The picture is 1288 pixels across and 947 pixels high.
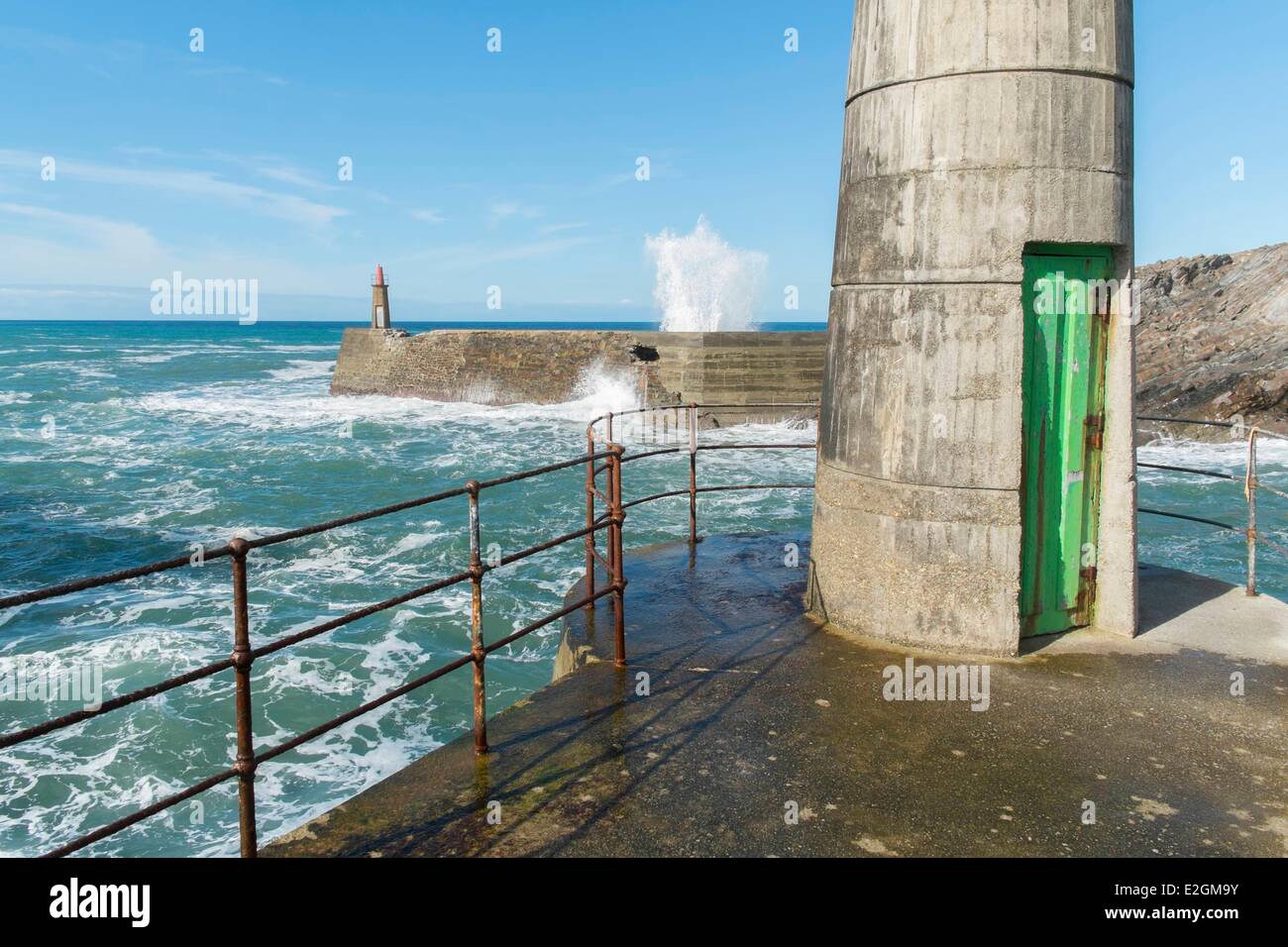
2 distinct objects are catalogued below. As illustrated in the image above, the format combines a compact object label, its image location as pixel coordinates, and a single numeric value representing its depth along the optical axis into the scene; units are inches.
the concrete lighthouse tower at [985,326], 186.9
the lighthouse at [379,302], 1434.5
